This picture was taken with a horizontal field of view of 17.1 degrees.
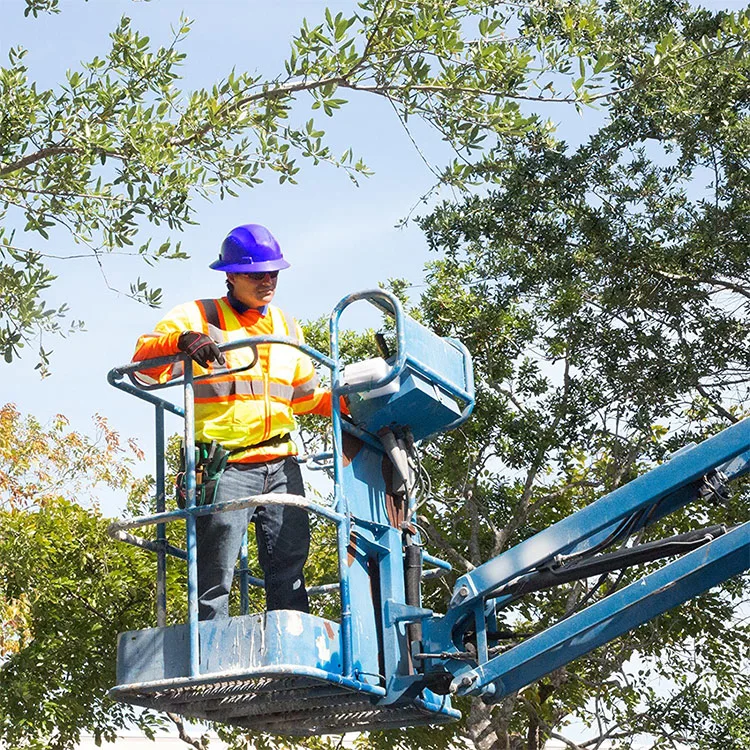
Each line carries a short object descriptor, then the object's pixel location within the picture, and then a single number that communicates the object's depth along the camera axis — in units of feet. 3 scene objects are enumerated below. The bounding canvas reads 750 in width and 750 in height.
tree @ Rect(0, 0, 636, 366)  45.50
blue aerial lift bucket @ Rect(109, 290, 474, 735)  30.92
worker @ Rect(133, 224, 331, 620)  33.06
